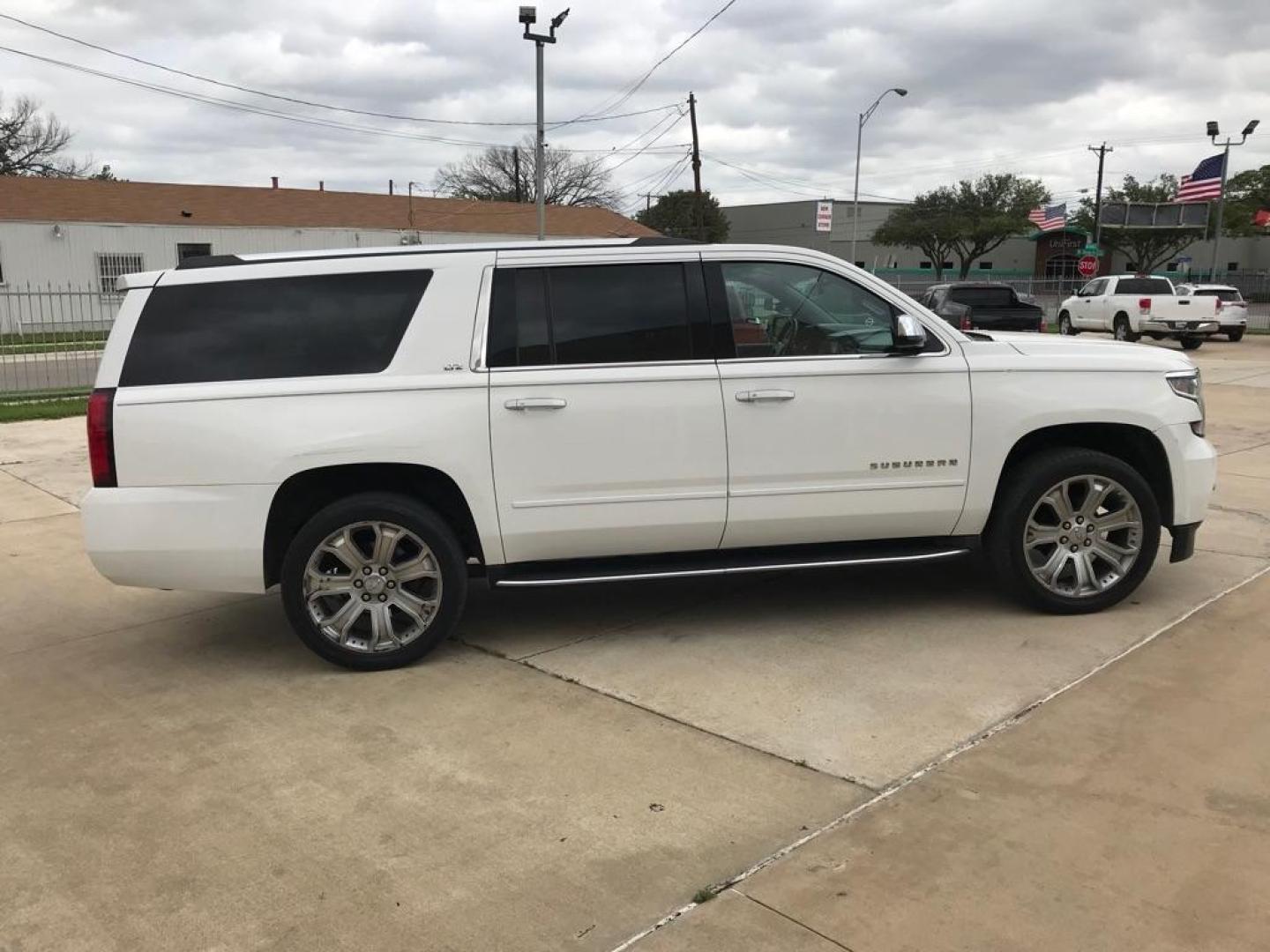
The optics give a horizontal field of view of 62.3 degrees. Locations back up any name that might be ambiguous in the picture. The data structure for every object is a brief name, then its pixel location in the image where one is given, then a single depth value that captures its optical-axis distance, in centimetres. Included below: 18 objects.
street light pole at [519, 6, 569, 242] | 2062
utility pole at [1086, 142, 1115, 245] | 5428
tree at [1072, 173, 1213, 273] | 6526
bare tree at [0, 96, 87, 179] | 5719
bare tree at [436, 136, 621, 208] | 7281
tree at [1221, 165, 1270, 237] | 7369
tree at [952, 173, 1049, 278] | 6750
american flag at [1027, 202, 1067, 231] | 5028
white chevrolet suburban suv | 454
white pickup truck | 2470
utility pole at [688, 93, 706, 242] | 3709
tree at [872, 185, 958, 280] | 6838
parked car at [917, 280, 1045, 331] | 2016
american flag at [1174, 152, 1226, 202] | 3706
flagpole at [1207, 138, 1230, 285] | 3737
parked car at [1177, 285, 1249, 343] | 2708
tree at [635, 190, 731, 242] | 7219
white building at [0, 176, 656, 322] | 3378
